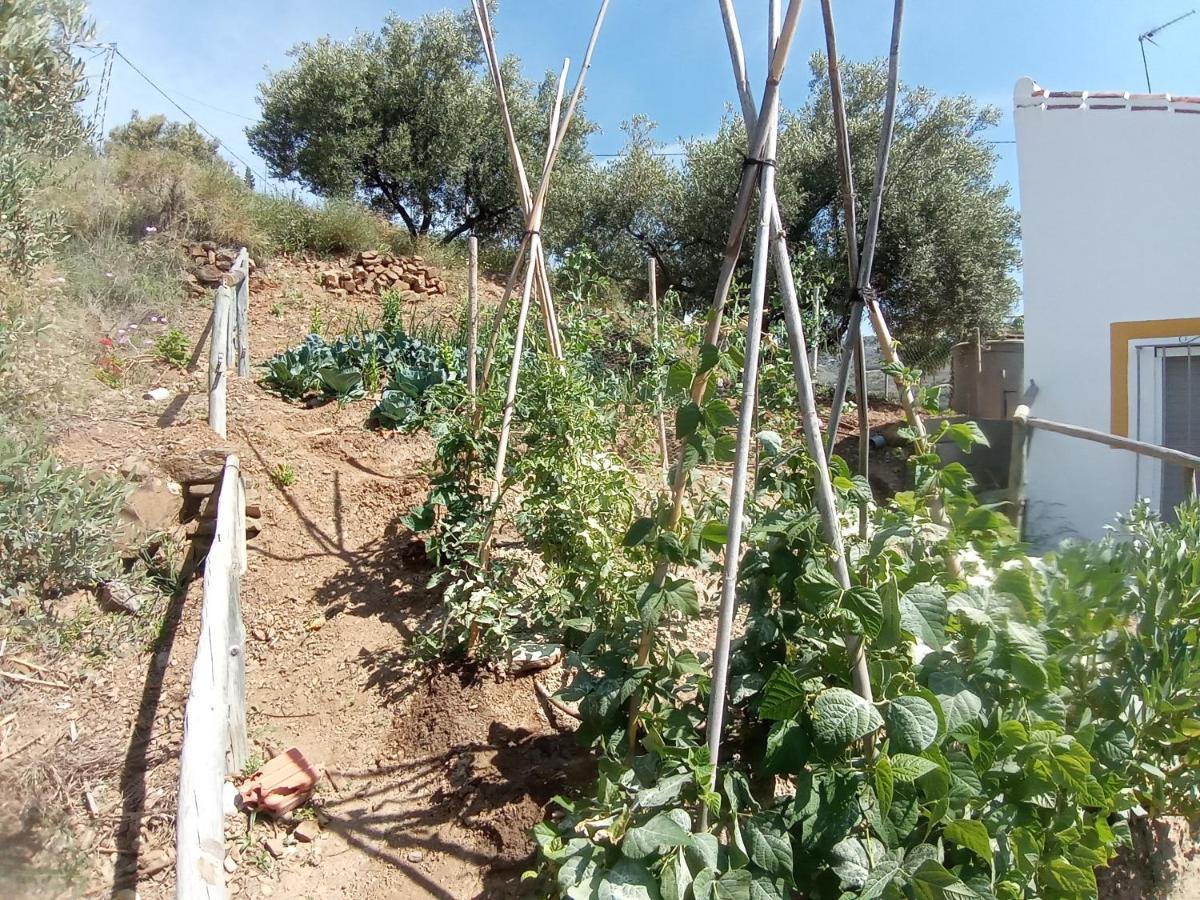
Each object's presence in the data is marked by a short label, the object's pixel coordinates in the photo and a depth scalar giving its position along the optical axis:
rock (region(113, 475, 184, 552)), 3.32
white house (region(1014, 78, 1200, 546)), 5.47
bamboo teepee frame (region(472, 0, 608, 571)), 2.88
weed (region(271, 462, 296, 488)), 4.07
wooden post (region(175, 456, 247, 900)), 1.61
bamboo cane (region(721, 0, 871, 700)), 1.45
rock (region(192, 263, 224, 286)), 7.42
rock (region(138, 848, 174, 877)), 2.11
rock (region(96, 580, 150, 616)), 3.18
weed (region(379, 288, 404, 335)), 6.55
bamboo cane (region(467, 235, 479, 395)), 3.22
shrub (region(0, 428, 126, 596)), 2.54
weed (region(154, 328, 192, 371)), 5.29
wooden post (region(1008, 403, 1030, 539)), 3.72
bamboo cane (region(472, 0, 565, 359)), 3.08
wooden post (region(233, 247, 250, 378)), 5.38
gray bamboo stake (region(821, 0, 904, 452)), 1.58
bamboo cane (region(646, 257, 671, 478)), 2.93
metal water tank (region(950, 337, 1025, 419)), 8.09
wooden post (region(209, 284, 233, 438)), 4.15
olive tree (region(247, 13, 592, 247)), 10.11
